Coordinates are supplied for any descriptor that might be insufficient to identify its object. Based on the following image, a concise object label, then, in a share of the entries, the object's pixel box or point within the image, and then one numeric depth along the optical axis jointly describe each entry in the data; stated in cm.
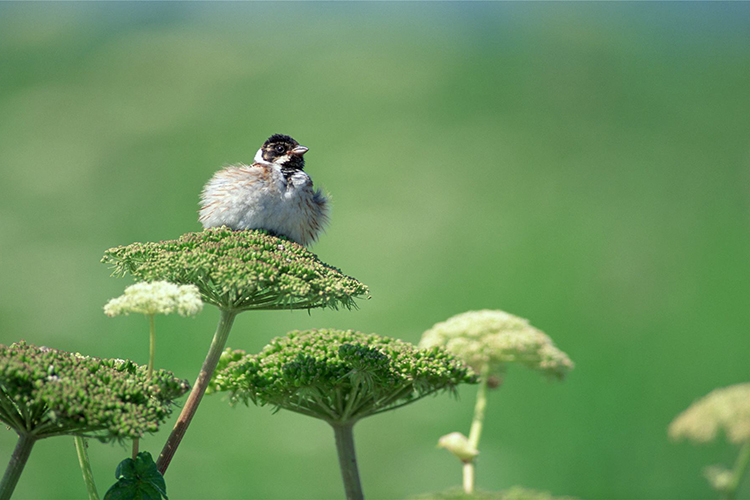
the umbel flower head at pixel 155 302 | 601
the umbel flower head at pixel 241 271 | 663
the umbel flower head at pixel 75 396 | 539
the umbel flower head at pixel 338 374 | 730
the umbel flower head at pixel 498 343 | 924
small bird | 919
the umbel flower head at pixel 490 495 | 614
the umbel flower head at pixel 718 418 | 840
